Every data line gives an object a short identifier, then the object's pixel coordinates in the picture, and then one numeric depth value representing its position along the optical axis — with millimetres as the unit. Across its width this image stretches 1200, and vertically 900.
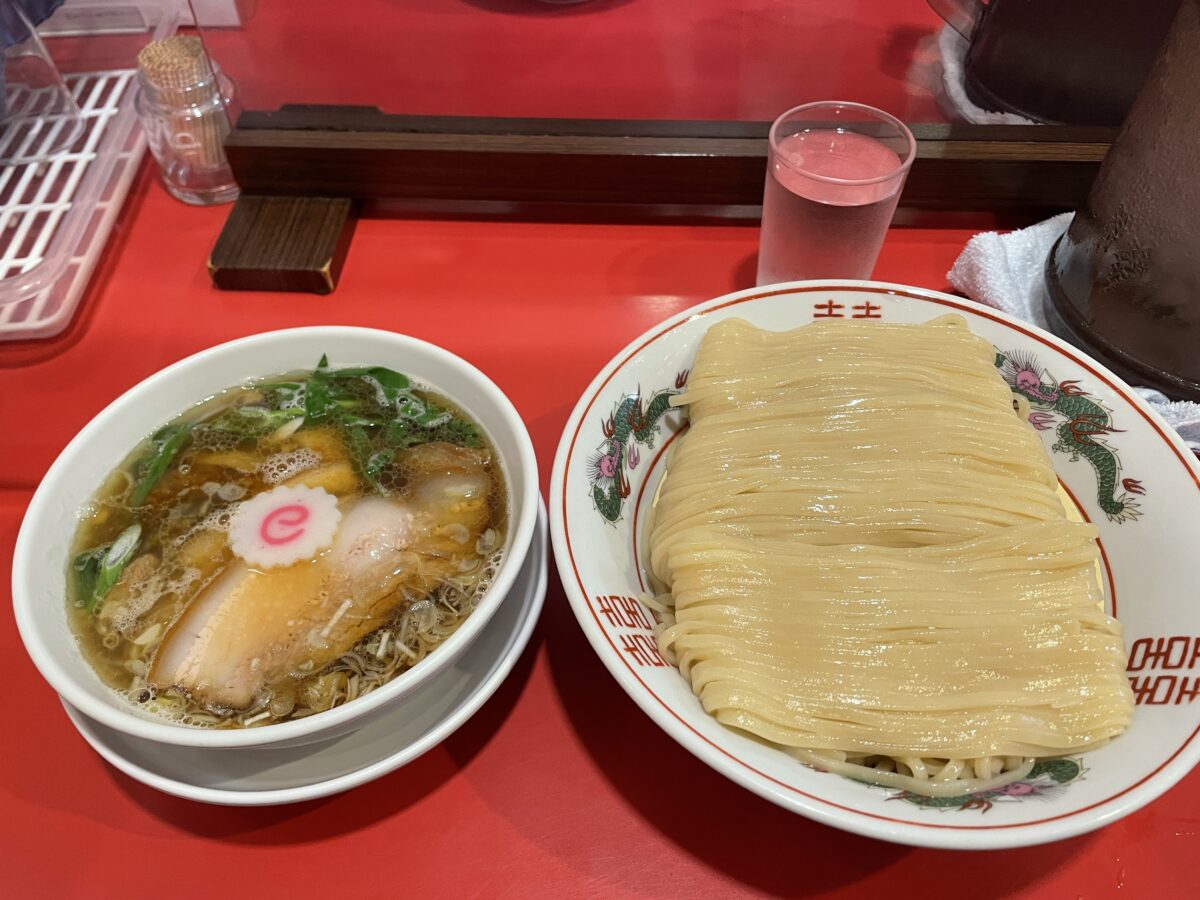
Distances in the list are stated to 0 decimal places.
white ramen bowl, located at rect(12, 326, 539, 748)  276
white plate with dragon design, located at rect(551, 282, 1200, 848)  269
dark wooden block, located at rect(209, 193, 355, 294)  509
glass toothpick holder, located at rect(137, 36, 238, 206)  543
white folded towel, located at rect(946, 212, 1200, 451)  473
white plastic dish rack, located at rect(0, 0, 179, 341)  491
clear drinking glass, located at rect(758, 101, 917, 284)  435
